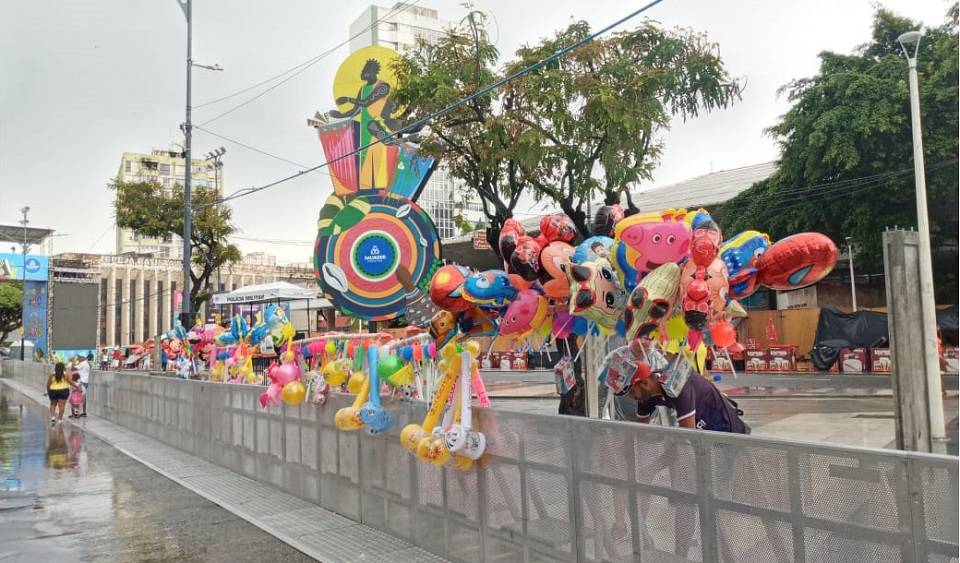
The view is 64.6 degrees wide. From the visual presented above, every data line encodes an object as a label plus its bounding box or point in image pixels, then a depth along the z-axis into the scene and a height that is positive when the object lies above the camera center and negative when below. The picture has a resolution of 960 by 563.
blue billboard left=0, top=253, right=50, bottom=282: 46.00 +4.21
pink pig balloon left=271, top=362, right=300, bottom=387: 8.45 -0.55
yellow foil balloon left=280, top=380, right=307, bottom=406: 8.18 -0.75
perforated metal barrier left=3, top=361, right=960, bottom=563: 3.23 -1.01
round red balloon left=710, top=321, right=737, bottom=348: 5.29 -0.14
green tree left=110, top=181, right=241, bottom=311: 31.06 +4.52
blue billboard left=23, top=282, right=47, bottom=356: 45.62 +1.25
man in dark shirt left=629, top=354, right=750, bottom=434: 5.32 -0.63
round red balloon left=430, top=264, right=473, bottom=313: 5.89 +0.22
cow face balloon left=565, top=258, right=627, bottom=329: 5.09 +0.16
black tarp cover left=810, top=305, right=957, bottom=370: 23.61 -0.69
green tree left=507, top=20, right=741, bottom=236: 10.64 +3.16
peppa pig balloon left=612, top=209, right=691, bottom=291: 4.92 +0.49
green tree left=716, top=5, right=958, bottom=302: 22.97 +5.20
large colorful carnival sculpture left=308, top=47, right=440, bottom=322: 20.69 +3.11
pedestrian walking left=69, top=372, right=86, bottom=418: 19.56 -1.73
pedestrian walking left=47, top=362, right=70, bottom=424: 17.86 -1.37
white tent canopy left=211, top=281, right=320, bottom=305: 26.75 +1.10
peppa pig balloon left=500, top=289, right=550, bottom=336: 5.75 +0.04
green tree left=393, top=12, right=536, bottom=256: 11.72 +3.40
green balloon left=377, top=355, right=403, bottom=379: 6.80 -0.40
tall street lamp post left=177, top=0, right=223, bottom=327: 19.89 +3.92
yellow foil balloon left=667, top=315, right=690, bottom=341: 5.06 -0.09
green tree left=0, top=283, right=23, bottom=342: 70.50 +2.21
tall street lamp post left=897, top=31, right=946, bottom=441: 4.01 -0.21
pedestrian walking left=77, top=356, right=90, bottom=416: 20.25 -1.17
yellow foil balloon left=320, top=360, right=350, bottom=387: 7.85 -0.51
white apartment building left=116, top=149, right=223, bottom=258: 104.44 +22.56
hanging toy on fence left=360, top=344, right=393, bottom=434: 6.74 -0.79
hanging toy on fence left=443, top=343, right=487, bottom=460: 5.47 -0.86
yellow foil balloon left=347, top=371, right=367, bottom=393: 7.33 -0.57
